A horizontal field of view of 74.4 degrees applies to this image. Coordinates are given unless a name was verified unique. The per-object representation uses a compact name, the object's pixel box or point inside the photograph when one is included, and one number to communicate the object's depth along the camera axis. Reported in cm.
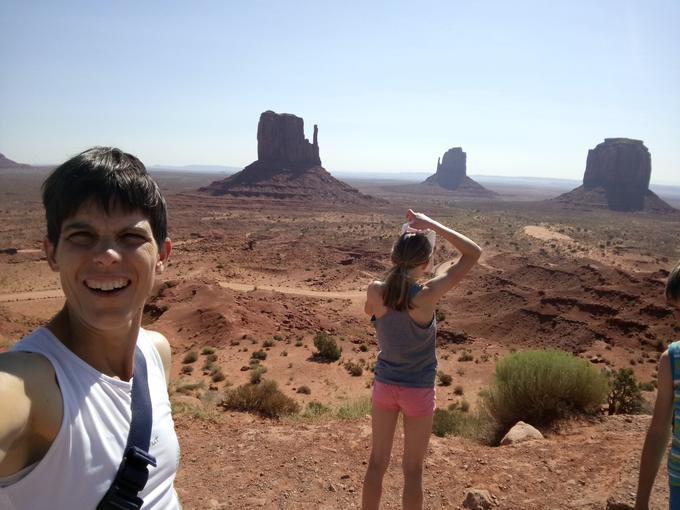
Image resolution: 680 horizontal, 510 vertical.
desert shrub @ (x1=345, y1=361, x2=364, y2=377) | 1271
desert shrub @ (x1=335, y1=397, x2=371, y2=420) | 699
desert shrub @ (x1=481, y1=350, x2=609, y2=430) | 664
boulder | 577
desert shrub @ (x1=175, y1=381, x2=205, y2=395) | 922
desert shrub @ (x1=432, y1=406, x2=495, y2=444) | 672
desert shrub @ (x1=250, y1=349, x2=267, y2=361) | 1371
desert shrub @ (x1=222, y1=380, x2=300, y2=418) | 751
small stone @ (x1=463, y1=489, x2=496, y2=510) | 420
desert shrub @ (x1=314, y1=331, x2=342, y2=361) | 1412
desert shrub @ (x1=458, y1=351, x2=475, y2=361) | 1438
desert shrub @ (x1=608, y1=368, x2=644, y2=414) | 714
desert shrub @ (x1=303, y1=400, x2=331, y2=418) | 759
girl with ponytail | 293
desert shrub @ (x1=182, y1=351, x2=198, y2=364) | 1310
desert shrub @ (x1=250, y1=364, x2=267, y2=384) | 1152
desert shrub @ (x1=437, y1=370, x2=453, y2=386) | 1241
